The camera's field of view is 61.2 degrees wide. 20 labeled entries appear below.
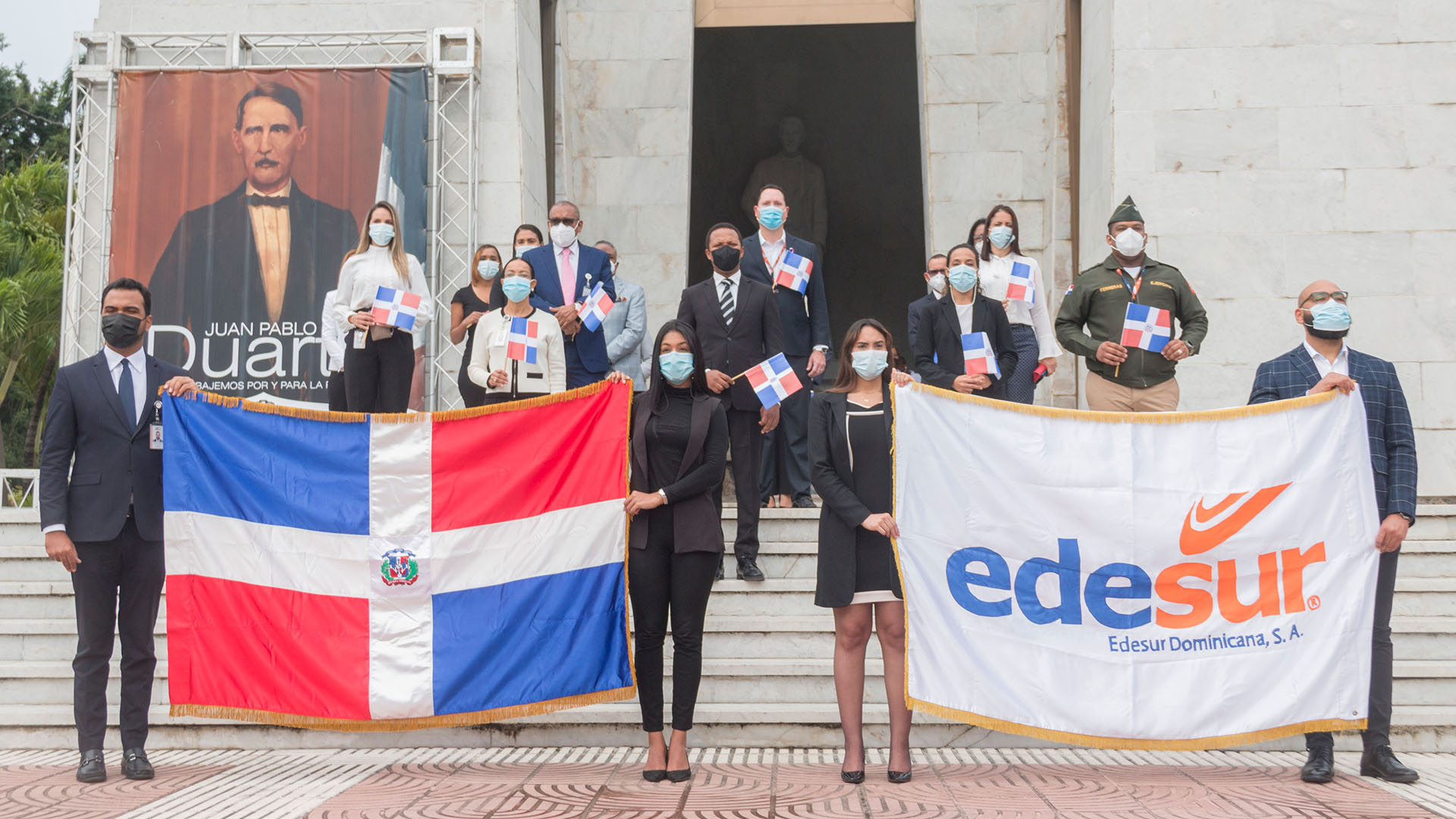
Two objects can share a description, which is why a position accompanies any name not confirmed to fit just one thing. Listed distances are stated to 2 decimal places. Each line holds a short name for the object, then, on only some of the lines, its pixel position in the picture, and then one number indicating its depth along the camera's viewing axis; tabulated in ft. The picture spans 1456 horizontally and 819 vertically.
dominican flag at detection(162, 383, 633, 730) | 18.70
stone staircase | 19.97
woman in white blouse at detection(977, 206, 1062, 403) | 26.63
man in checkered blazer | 17.37
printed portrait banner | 38.32
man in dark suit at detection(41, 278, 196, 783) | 17.99
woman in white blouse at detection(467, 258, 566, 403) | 24.26
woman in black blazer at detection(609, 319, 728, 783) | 17.90
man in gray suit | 28.66
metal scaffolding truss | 38.60
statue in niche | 54.60
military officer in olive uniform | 24.07
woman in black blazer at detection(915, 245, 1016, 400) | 25.11
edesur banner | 17.60
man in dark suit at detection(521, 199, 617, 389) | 26.86
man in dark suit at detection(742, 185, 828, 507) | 26.16
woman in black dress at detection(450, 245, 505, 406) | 27.43
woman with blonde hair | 24.36
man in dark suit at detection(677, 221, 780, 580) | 24.03
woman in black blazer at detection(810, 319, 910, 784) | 17.52
